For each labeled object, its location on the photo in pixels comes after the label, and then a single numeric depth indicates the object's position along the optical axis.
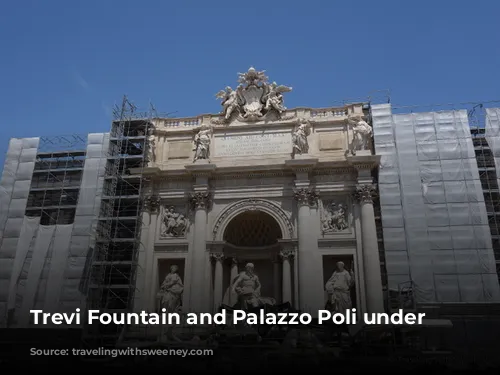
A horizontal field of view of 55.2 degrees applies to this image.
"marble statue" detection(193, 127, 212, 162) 22.55
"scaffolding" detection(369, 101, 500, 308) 19.91
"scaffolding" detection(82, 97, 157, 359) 20.12
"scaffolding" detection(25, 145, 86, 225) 23.47
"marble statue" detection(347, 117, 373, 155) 21.48
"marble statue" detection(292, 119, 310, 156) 21.82
